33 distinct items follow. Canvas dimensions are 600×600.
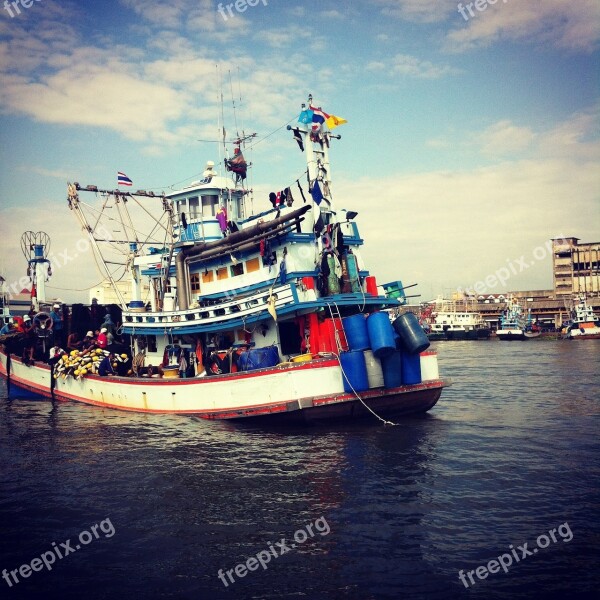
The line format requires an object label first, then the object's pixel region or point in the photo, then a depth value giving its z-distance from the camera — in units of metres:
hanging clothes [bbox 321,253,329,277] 18.64
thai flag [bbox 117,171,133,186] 26.08
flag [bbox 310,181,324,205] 18.42
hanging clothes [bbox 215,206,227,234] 22.31
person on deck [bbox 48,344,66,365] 26.22
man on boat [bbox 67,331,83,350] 26.36
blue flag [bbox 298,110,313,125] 18.72
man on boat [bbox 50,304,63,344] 28.55
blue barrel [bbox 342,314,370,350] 16.67
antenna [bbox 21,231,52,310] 36.75
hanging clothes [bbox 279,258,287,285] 19.06
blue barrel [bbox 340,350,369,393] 16.42
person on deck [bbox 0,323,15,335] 32.92
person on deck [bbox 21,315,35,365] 28.27
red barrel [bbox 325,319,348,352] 17.14
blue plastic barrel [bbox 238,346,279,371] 17.78
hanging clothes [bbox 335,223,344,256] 18.70
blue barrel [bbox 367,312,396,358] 16.31
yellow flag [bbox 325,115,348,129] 18.97
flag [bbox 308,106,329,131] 19.06
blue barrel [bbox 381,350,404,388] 16.81
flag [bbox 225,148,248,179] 25.30
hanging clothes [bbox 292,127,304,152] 18.81
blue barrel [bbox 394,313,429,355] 16.80
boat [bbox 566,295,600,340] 77.94
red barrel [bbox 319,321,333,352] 17.22
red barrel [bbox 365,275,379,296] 20.50
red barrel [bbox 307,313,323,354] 17.56
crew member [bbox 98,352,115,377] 22.86
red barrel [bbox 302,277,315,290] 18.38
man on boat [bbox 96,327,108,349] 24.39
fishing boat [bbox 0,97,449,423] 16.64
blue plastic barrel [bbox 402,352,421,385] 17.27
